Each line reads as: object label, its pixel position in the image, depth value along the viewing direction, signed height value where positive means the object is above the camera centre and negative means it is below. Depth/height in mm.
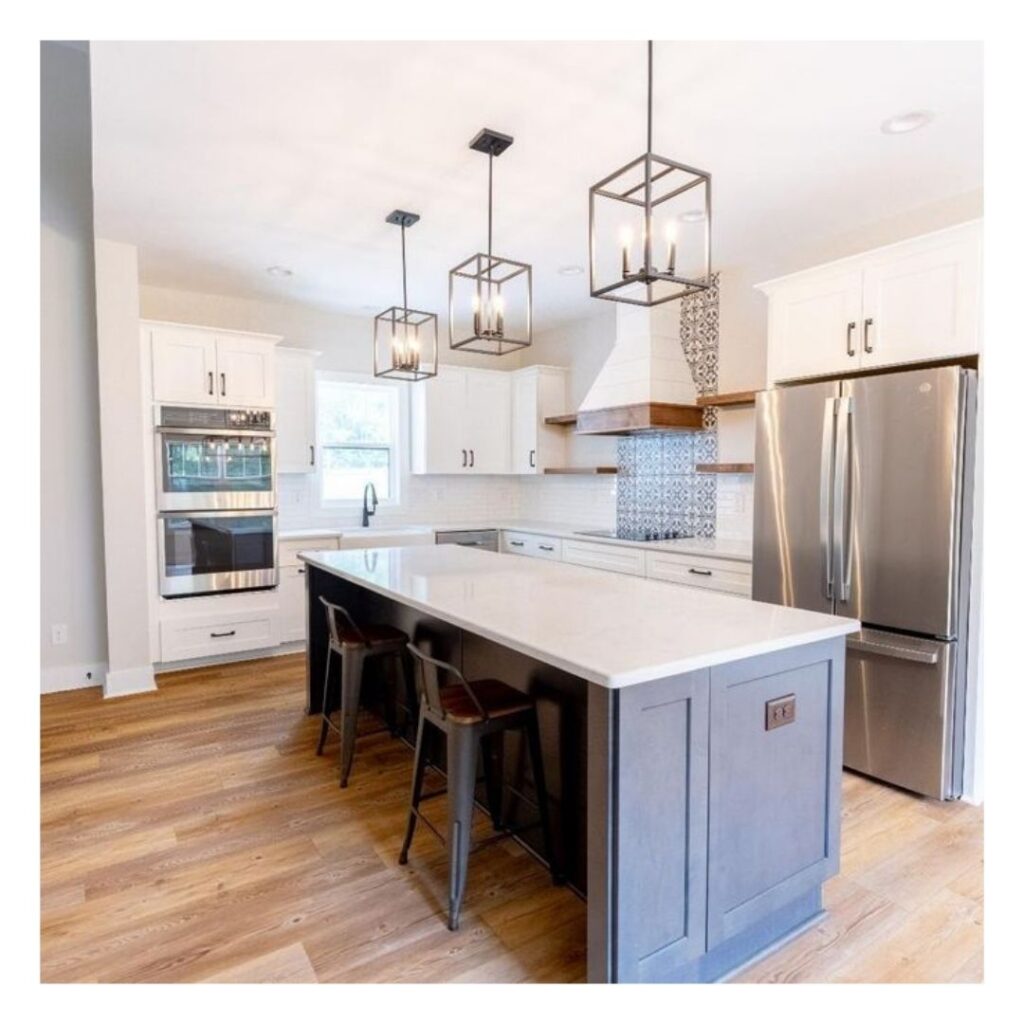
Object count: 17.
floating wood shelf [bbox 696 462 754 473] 4094 +105
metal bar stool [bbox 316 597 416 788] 2846 -756
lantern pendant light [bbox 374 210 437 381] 3319 +716
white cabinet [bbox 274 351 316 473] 4910 +532
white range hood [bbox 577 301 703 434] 4457 +742
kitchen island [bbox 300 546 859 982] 1533 -739
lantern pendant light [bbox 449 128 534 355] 2639 +1392
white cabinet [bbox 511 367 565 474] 5852 +601
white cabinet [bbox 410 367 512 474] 5652 +549
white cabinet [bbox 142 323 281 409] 4227 +797
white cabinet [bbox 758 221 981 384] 2705 +810
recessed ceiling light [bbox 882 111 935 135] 2453 +1396
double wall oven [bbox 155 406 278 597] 4266 -115
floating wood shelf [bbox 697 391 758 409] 3947 +529
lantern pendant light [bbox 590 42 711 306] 1781 +1419
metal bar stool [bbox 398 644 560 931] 1946 -775
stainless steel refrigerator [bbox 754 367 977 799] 2631 -264
